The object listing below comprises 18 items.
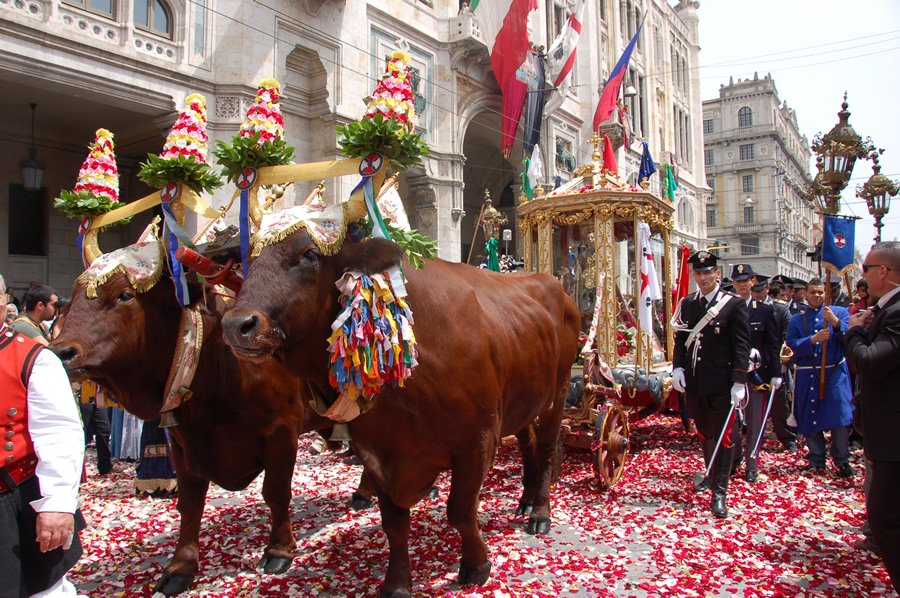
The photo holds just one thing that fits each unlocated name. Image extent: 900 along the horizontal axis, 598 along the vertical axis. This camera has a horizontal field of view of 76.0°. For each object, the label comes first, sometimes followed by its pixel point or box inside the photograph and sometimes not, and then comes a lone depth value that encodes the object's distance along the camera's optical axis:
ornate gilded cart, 6.43
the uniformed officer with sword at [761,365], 6.53
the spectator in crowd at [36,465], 2.12
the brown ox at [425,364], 2.72
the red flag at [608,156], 9.67
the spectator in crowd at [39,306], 6.02
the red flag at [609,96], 18.78
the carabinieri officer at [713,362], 5.43
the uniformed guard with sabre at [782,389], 7.77
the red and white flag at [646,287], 8.05
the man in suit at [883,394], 2.99
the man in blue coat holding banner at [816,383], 6.64
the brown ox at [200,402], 3.60
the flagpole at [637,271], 8.05
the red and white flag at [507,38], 16.67
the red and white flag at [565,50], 18.80
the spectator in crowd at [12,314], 6.25
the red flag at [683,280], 10.39
